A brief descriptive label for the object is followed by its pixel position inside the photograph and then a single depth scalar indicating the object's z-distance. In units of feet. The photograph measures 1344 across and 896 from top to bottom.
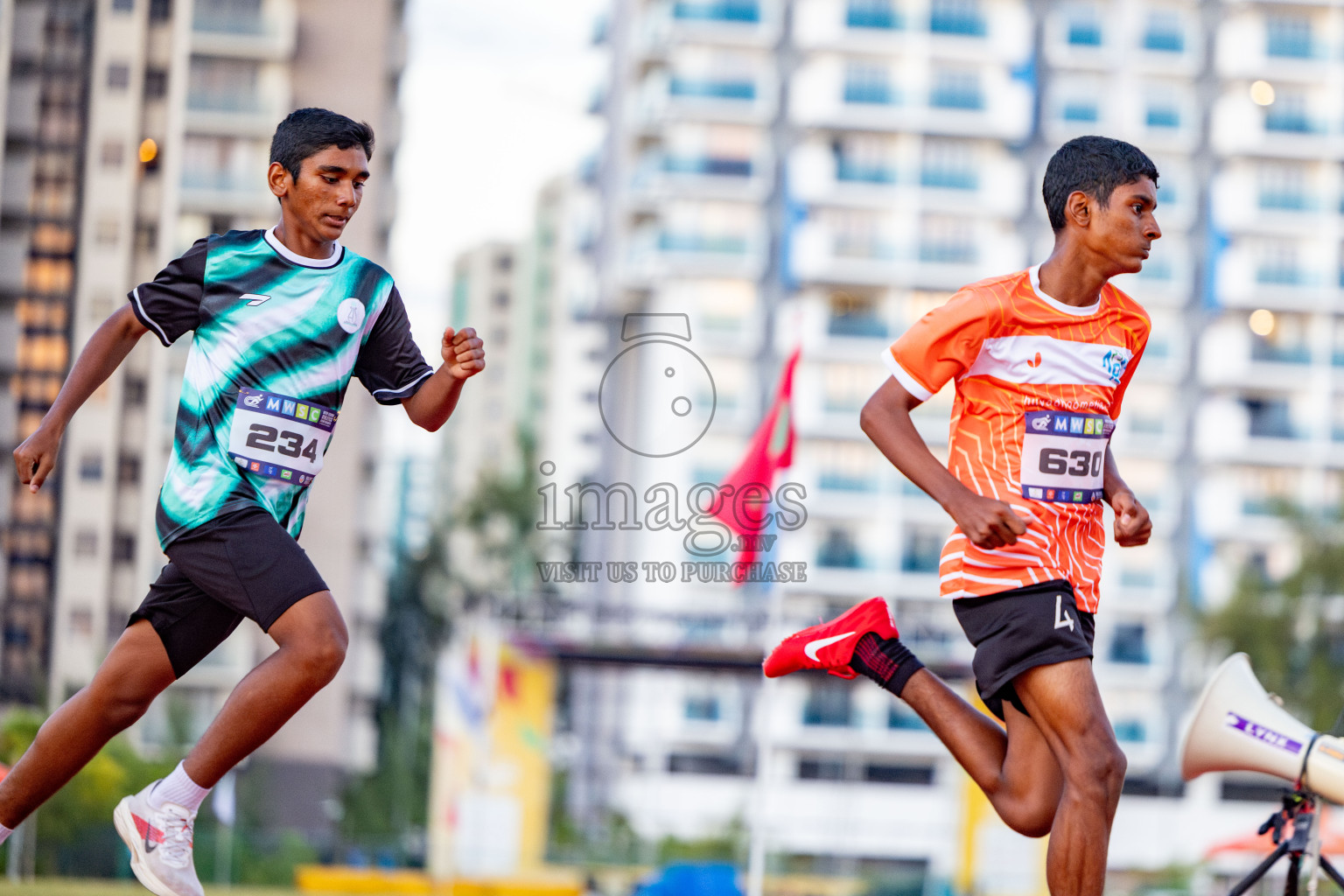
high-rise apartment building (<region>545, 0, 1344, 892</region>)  175.11
